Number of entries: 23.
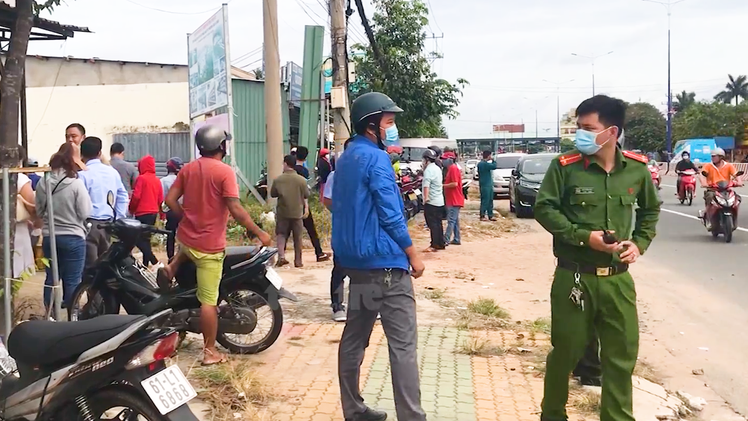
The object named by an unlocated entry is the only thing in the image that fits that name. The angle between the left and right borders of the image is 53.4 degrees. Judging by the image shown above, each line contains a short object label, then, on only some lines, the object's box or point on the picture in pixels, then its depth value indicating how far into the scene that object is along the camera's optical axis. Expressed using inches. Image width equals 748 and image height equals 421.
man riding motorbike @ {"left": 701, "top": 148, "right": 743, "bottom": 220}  505.0
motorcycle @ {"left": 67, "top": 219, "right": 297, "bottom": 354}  219.3
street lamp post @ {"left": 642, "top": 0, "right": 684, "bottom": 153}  1907.5
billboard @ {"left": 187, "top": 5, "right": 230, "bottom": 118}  543.5
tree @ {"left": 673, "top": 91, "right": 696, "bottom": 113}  4014.8
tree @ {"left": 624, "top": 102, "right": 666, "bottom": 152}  2949.6
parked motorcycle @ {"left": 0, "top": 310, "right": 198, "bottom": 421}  131.5
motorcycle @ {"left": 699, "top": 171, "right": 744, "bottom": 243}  497.0
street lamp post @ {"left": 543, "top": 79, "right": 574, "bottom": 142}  3197.6
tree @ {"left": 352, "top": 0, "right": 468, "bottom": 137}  1066.7
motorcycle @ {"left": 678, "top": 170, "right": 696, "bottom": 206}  790.5
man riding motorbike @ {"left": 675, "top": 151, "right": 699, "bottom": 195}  772.6
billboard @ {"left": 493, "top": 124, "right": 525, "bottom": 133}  4638.3
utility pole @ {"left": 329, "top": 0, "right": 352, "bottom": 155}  586.3
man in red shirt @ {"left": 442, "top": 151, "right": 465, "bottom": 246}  515.2
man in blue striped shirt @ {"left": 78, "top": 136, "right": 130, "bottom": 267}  271.6
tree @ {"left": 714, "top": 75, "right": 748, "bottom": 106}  3774.6
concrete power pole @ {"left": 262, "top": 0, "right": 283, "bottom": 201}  551.5
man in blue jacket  156.3
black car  721.6
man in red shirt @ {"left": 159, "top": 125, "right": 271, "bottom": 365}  206.5
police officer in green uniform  151.5
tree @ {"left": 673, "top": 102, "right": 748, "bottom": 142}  2408.0
